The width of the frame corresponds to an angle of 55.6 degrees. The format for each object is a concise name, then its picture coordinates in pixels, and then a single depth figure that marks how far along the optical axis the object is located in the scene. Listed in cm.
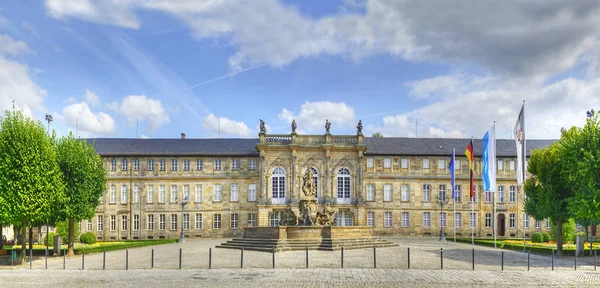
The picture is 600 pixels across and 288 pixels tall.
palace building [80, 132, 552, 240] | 5997
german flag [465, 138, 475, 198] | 4439
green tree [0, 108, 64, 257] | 3014
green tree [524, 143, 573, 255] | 3544
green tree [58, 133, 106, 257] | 3603
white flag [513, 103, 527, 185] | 3544
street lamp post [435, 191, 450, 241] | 5764
